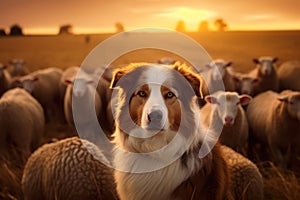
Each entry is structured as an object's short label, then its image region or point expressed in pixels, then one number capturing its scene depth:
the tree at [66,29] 45.74
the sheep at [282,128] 6.09
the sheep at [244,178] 3.98
